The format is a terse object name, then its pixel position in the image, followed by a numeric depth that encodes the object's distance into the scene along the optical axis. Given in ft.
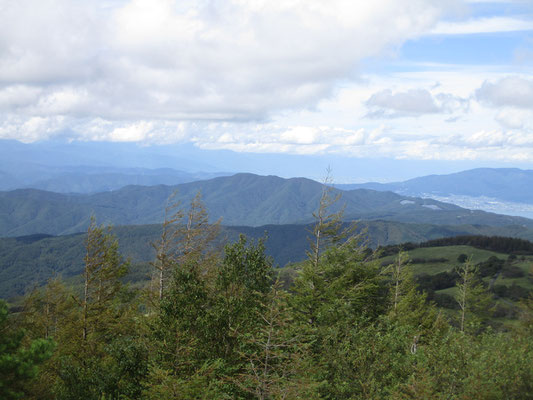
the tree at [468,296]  158.71
